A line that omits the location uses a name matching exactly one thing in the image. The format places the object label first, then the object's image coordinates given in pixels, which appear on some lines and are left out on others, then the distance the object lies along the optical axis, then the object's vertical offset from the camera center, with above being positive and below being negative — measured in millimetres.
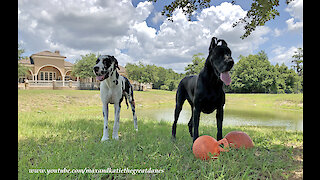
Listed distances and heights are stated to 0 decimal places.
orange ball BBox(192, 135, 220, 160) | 2770 -972
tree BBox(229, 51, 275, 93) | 38562 +2585
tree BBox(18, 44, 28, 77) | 26422 +3082
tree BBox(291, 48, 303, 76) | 43800 +6329
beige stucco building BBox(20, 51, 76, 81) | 34531 +4410
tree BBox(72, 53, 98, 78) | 34169 +4217
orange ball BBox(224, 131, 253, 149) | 3221 -987
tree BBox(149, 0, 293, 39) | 4638 +2251
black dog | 2639 +79
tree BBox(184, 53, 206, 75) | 39809 +5357
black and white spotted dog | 3775 +13
